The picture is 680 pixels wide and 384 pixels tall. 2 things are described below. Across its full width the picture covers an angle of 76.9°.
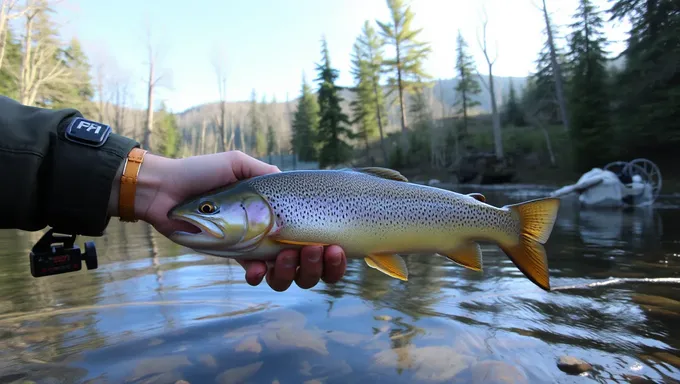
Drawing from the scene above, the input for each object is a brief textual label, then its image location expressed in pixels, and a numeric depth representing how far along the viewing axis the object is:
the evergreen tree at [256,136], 101.56
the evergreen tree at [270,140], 97.50
